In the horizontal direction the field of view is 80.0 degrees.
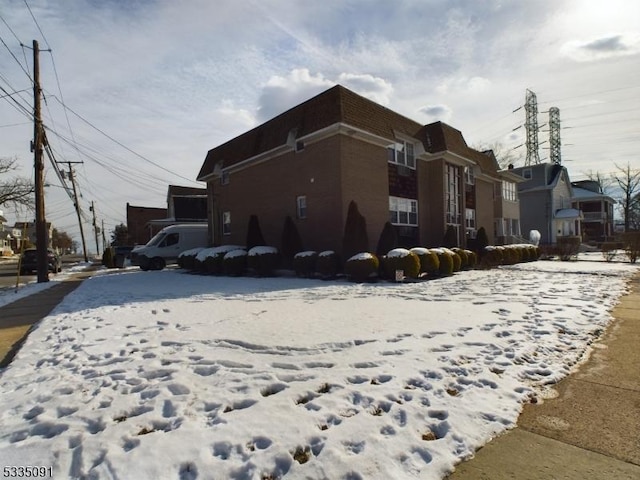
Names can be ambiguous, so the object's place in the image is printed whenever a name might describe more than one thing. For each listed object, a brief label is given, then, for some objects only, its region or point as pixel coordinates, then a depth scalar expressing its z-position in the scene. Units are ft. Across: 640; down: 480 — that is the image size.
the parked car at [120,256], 93.74
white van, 74.79
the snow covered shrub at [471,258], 57.25
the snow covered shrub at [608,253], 71.39
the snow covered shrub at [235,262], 55.36
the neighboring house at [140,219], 170.71
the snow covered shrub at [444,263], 49.21
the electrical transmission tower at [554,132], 190.49
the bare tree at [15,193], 96.73
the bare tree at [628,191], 160.02
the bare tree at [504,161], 188.06
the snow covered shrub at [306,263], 50.31
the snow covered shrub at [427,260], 47.11
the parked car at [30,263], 79.46
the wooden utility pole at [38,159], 54.24
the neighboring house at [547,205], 133.59
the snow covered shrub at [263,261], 53.78
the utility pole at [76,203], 137.56
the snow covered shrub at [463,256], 55.80
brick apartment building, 54.24
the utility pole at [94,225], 192.59
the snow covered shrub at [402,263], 43.85
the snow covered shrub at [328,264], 48.44
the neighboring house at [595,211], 165.89
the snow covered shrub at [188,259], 64.69
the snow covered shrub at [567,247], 74.18
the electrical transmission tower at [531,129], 178.81
